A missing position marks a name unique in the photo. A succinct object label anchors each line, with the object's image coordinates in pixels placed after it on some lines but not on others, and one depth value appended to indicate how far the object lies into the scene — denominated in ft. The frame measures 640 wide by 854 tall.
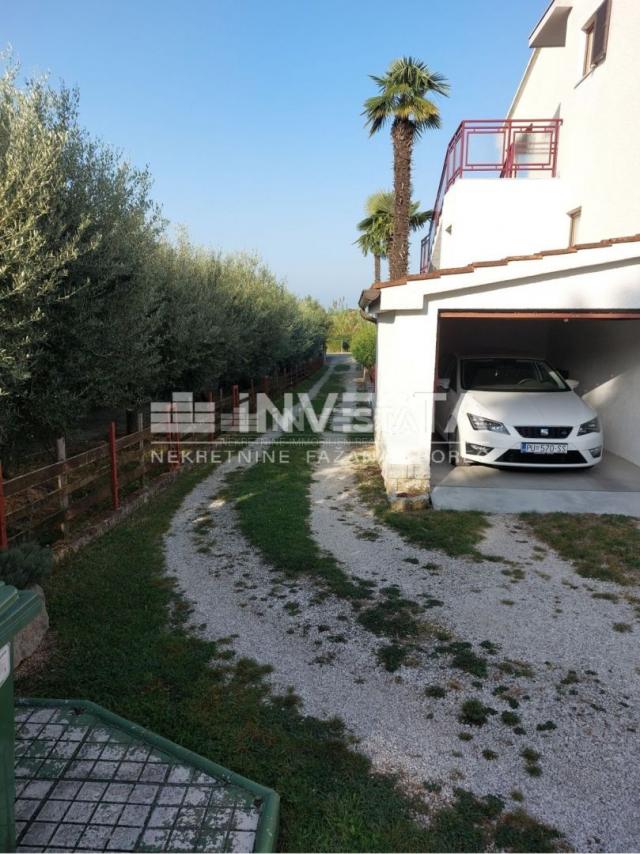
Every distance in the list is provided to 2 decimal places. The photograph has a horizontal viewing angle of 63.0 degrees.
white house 20.68
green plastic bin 6.61
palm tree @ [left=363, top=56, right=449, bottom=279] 52.85
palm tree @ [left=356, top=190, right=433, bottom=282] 88.53
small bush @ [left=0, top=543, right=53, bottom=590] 12.90
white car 23.20
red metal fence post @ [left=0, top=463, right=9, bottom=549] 14.65
